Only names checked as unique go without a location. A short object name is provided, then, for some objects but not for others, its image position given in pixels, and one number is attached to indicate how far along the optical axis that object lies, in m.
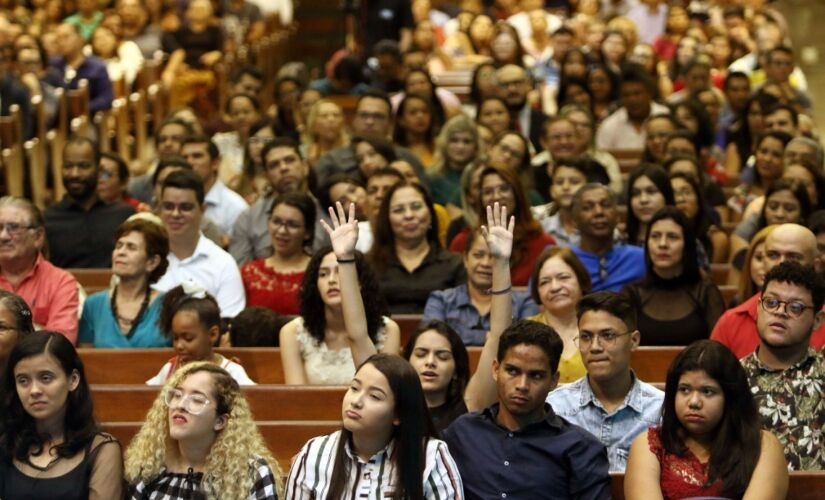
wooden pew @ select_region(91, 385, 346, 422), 8.77
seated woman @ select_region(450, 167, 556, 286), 10.98
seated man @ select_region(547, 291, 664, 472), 7.95
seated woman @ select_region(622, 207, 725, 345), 9.89
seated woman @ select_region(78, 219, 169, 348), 9.79
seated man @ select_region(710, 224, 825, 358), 8.89
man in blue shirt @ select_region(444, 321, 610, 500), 7.38
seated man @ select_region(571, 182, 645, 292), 10.78
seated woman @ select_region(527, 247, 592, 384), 8.98
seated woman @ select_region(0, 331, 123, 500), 7.34
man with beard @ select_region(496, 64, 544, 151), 16.35
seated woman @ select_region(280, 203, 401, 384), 9.15
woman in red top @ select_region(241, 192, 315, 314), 10.65
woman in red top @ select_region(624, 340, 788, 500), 7.15
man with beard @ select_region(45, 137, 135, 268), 12.18
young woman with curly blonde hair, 7.28
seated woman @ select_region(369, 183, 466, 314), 10.71
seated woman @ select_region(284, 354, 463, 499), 7.08
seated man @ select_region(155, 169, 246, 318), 10.59
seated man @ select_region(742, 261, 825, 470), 7.85
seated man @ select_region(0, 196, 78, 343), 9.78
